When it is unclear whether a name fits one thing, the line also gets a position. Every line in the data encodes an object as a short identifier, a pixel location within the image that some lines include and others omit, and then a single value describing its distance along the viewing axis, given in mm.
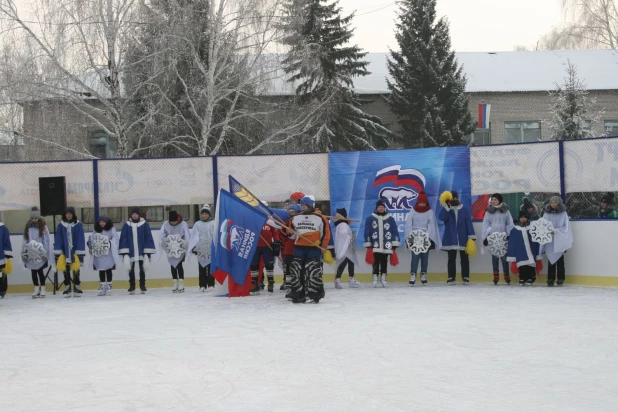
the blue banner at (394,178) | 16125
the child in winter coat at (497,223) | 14891
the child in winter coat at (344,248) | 15445
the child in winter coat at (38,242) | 15164
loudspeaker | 15992
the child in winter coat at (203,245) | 15375
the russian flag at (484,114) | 36050
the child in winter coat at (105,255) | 15266
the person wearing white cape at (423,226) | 15453
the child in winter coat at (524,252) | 14492
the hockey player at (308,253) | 12523
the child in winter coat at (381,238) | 15211
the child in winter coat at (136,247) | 15227
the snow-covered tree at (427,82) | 35938
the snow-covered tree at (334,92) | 32062
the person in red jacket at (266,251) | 14258
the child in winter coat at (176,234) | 15359
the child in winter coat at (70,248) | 15141
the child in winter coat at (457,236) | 15305
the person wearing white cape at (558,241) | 14289
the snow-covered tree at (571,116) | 30656
